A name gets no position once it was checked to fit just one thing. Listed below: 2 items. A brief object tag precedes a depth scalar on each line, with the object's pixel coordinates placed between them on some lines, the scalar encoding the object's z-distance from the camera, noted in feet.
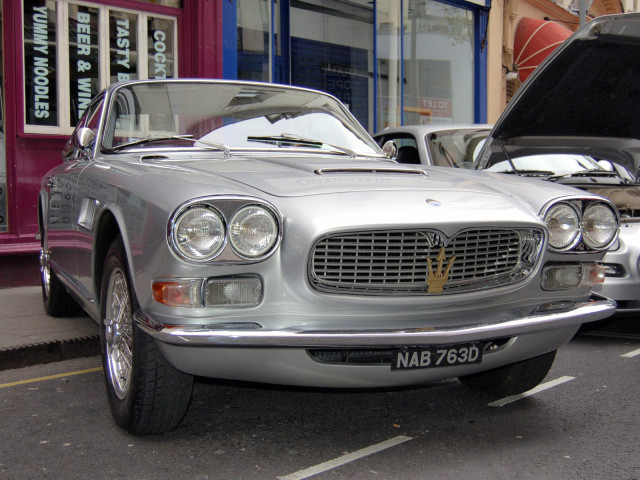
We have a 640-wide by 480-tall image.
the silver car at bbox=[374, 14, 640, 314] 17.19
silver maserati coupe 9.81
